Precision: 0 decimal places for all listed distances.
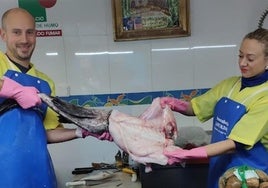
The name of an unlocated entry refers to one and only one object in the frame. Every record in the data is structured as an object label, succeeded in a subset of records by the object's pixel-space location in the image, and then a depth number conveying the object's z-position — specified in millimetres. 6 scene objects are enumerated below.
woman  1408
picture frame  2342
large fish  1406
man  1284
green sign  2314
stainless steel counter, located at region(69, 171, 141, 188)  1946
